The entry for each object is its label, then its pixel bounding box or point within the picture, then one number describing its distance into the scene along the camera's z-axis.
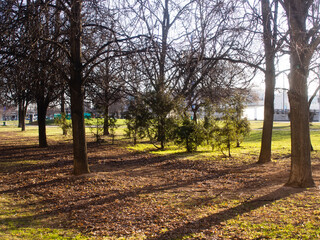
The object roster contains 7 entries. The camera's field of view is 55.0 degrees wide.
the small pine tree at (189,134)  13.55
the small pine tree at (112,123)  18.91
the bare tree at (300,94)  6.56
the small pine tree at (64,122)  21.91
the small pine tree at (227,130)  11.81
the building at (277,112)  47.47
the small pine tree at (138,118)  14.80
